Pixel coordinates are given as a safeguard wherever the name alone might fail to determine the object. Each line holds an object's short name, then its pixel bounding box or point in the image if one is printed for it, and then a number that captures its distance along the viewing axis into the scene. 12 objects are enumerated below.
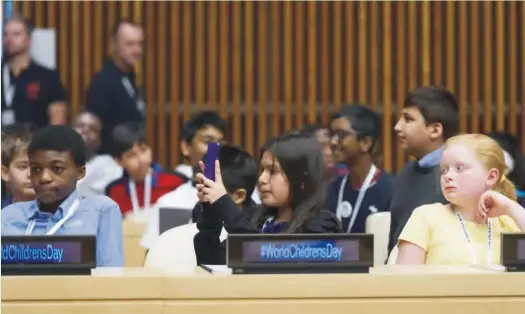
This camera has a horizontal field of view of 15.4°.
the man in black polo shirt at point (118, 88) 13.17
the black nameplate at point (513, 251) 4.68
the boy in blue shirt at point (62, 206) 5.98
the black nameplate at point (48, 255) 4.51
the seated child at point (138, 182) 11.07
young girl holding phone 5.64
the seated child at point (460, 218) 5.55
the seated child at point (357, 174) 9.13
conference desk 4.38
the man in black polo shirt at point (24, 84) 12.97
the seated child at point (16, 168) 7.33
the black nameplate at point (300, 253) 4.53
